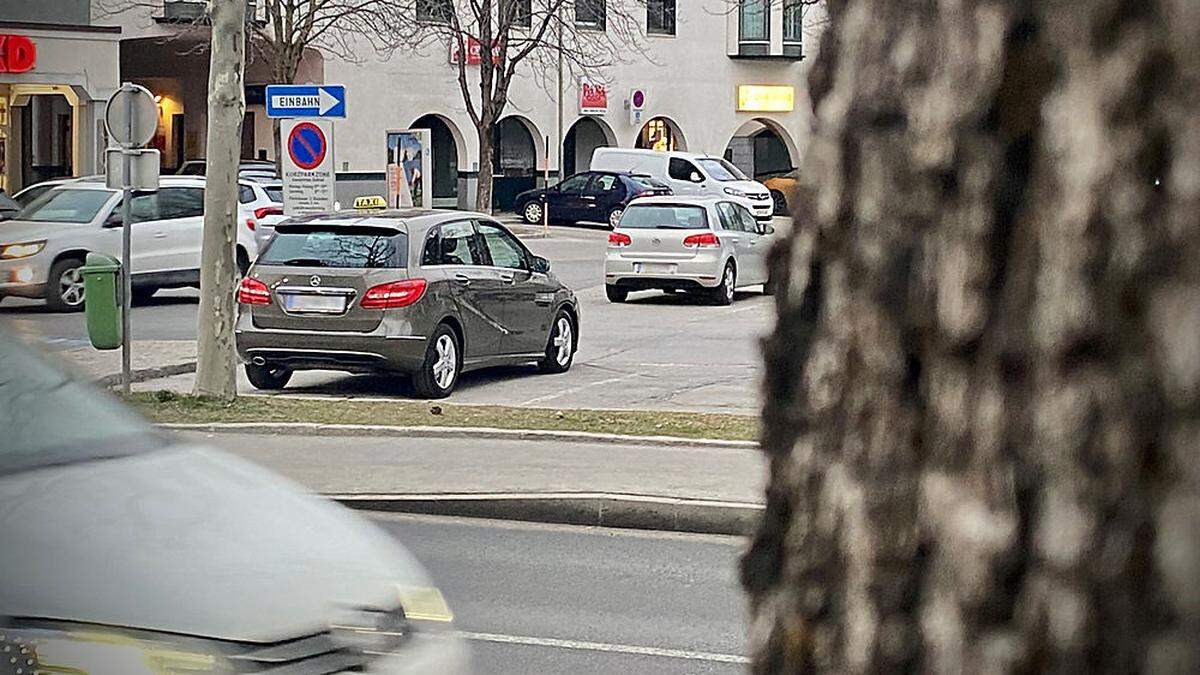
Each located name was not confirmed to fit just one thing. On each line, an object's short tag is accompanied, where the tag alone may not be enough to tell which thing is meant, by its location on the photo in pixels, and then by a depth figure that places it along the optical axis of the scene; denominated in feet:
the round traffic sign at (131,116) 48.16
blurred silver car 13.16
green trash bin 49.98
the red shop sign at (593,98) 166.61
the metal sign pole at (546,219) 139.85
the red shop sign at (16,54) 109.09
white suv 72.43
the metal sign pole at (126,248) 47.62
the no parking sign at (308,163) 59.00
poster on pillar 122.01
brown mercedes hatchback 49.57
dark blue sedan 145.38
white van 144.77
